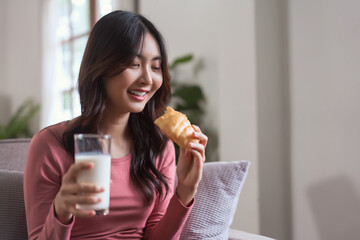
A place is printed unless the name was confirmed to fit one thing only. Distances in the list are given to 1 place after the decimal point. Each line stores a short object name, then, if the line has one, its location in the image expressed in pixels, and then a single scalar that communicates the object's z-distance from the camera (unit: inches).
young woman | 54.4
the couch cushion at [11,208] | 61.3
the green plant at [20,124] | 261.9
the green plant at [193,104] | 146.5
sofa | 61.7
